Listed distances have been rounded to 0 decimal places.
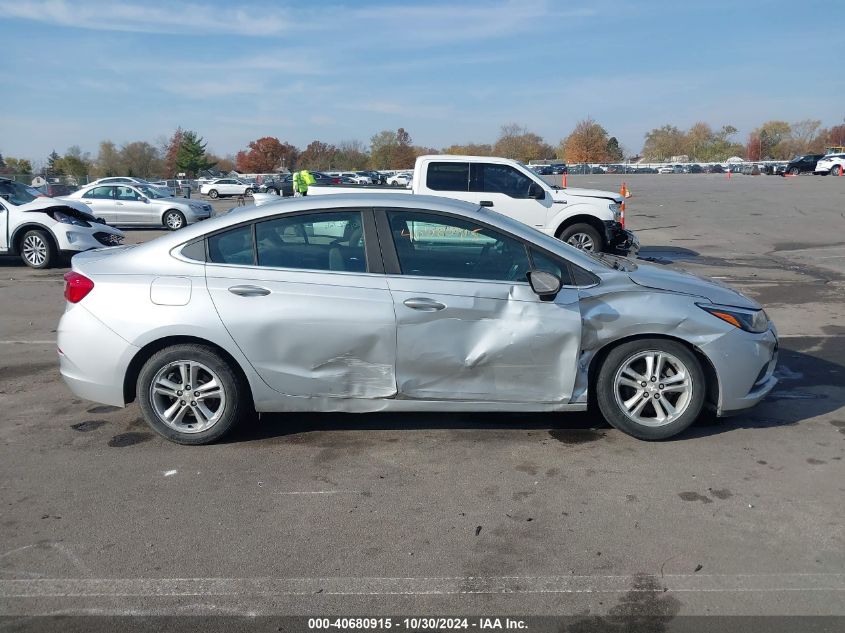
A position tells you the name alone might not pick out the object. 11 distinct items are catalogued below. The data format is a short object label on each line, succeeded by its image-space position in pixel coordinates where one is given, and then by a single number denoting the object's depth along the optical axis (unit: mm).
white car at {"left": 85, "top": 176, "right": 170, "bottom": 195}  31838
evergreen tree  97000
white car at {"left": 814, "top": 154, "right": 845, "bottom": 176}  54712
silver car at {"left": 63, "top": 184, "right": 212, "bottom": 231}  23266
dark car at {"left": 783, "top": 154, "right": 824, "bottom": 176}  61656
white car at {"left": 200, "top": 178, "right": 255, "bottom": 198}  53500
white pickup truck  12562
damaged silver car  4770
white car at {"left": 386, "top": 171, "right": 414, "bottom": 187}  53959
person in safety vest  12830
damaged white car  13758
